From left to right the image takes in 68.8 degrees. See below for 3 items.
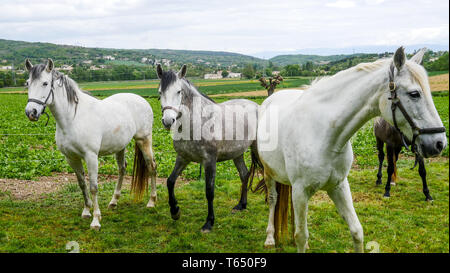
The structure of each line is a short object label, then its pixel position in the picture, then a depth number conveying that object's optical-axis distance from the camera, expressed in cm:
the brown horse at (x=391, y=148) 646
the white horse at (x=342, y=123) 242
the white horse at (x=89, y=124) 474
